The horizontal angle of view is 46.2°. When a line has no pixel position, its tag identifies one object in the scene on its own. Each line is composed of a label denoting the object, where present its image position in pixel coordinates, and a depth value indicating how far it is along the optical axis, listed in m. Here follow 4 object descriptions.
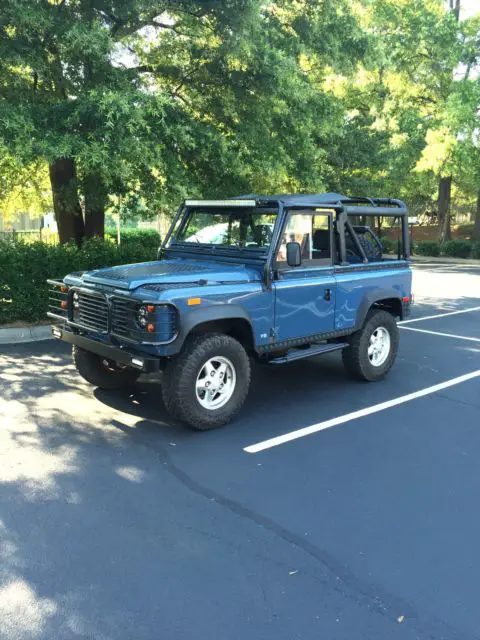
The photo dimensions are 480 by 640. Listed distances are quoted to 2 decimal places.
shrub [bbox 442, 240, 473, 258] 26.84
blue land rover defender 4.70
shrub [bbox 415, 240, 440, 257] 27.78
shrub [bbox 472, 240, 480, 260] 26.19
